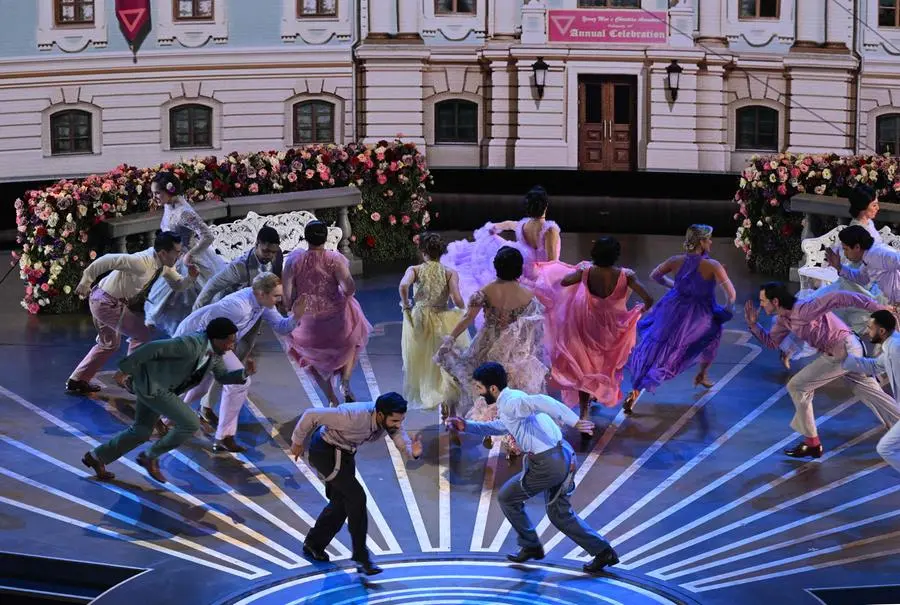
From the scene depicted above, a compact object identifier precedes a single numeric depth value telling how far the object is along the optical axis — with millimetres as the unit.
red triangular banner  28000
